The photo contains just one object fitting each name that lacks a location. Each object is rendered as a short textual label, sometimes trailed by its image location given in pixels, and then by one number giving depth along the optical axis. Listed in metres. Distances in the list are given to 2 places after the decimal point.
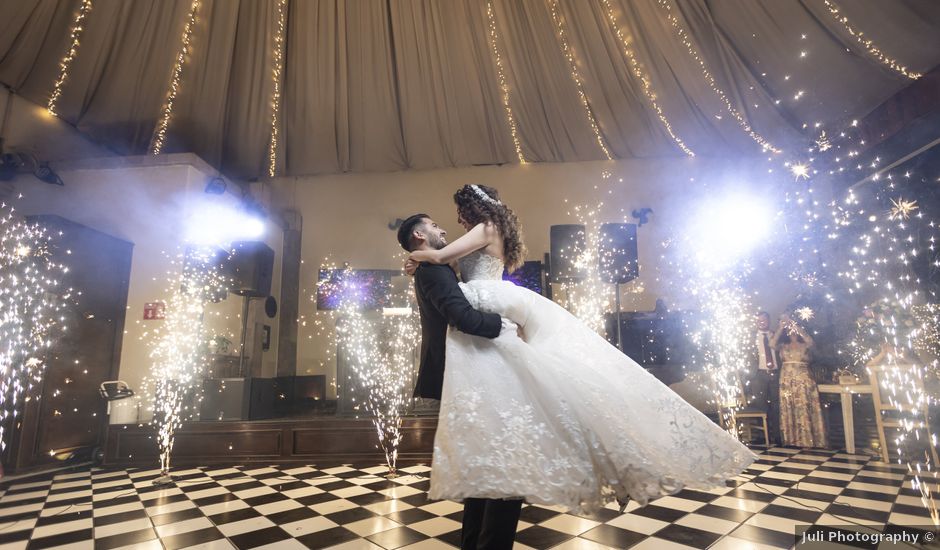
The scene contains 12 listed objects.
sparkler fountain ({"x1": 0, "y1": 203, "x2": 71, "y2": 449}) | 3.92
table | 4.14
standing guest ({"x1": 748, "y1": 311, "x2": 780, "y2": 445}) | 5.02
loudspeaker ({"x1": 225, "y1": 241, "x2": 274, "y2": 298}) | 4.88
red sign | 4.71
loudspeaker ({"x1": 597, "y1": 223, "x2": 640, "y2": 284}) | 5.16
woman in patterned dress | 4.54
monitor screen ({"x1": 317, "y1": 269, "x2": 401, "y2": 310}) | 5.48
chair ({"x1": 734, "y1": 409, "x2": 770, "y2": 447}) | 4.74
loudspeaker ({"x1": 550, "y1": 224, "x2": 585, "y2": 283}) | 5.34
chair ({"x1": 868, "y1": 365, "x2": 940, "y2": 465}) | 3.66
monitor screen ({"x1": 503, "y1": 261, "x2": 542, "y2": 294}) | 5.42
